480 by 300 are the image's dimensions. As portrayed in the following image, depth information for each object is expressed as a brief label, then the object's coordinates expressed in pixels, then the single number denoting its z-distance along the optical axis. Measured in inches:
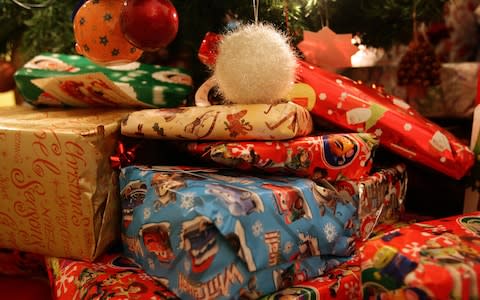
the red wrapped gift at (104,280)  22.2
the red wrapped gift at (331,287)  21.2
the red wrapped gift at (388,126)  29.0
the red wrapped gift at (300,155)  23.4
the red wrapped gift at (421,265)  17.4
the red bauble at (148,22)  23.8
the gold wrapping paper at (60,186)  24.8
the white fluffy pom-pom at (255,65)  24.7
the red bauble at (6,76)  40.7
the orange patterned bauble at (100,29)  26.1
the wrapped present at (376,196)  25.7
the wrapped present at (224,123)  23.5
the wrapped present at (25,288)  30.6
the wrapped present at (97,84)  30.9
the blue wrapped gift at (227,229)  19.4
